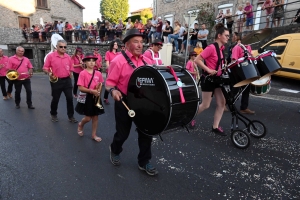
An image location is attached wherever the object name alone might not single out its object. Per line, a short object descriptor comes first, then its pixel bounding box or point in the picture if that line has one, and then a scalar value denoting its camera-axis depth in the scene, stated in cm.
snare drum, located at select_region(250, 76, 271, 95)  405
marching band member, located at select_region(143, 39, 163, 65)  497
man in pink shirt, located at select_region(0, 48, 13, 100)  737
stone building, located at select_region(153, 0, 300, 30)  1412
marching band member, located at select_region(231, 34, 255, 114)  559
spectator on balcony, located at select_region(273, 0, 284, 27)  1189
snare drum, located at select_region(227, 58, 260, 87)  326
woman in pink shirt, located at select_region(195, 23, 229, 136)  378
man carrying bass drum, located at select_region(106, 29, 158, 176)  271
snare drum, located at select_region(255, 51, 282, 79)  346
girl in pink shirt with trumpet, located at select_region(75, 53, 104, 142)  395
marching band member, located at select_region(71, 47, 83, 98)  695
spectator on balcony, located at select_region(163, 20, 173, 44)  1405
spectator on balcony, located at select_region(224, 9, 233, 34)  1283
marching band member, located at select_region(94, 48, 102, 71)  709
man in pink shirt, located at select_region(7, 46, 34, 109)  632
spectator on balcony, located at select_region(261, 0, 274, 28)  1203
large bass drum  230
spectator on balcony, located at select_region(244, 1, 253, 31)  1272
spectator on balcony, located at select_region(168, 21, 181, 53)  1361
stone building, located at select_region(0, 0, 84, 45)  2438
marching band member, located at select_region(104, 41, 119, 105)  668
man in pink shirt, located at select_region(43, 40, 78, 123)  489
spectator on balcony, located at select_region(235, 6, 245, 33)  1344
